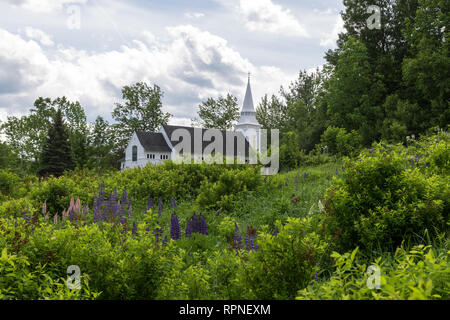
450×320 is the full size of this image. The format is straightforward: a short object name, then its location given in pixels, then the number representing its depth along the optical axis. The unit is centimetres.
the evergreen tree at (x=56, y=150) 3859
